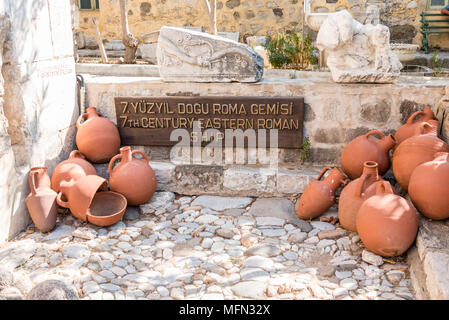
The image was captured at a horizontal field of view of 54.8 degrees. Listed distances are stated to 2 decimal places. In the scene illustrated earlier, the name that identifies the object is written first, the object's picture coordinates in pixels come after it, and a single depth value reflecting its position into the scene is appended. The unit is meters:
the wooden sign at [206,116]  3.73
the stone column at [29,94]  3.06
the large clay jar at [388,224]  2.64
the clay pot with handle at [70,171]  3.39
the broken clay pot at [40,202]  3.15
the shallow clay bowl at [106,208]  3.19
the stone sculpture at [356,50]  3.55
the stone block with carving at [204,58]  3.73
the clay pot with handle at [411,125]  3.42
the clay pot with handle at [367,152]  3.39
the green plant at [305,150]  3.78
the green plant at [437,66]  5.17
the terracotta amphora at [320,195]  3.26
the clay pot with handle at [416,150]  3.04
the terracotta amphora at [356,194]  2.98
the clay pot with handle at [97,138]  3.77
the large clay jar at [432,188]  2.70
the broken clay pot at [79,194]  3.20
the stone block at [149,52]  7.27
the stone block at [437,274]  2.14
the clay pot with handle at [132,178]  3.44
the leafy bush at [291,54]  5.89
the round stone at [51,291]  2.24
